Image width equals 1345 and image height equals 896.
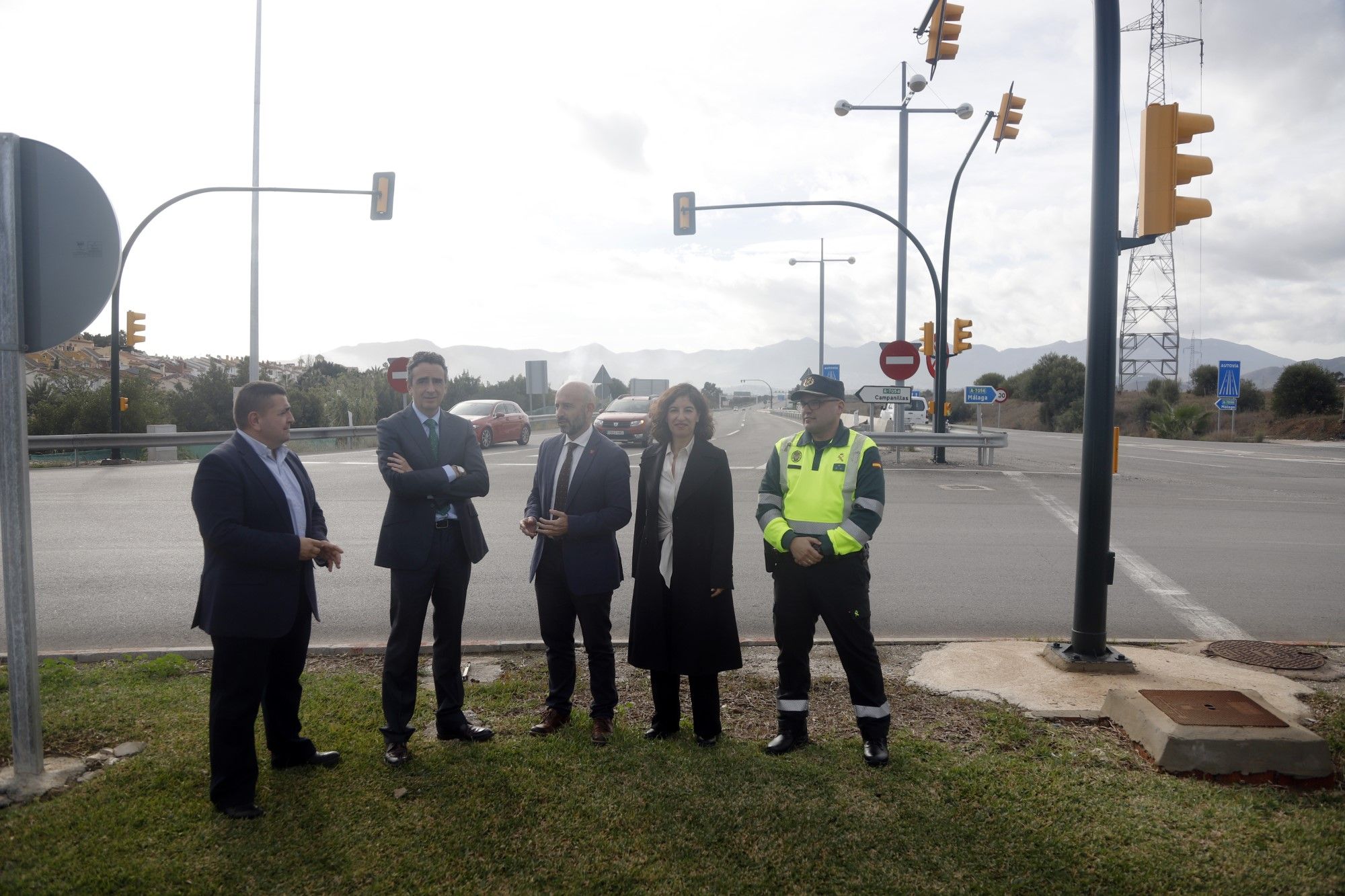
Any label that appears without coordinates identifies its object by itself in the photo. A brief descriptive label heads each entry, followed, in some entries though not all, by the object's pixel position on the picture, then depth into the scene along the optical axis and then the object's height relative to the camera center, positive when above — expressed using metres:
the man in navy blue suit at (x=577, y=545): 4.41 -0.69
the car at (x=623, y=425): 26.38 -0.49
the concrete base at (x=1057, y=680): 4.85 -1.57
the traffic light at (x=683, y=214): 21.00 +4.62
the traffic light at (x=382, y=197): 20.56 +4.83
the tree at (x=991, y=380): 78.00 +2.91
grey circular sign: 3.69 +0.68
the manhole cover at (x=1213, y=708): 4.03 -1.39
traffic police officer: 4.19 -0.67
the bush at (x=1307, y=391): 43.97 +1.19
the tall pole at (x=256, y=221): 27.66 +5.81
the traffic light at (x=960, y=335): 23.86 +2.08
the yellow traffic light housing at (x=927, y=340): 24.56 +1.99
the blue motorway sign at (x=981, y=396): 23.30 +0.43
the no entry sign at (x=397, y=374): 18.23 +0.77
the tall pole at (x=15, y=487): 3.59 -0.34
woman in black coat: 4.29 -0.81
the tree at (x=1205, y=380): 64.06 +2.43
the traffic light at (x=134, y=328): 24.81 +2.13
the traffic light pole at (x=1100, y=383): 5.50 +0.19
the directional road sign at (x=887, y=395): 19.78 +0.37
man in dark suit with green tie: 4.17 -0.62
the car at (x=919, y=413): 40.21 -0.10
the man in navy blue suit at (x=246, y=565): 3.58 -0.66
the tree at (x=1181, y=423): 42.81 -0.42
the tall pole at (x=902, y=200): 21.28 +5.06
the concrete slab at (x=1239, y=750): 3.75 -1.44
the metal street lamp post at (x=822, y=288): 43.53 +6.26
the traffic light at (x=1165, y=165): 5.28 +1.48
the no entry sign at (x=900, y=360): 18.91 +1.09
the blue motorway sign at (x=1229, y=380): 40.28 +1.59
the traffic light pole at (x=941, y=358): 20.91 +1.29
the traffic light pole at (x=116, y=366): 22.14 +0.95
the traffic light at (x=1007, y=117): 15.55 +5.18
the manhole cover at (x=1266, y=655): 5.61 -1.55
